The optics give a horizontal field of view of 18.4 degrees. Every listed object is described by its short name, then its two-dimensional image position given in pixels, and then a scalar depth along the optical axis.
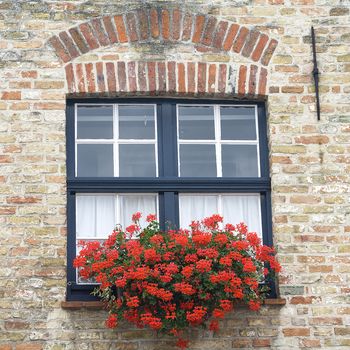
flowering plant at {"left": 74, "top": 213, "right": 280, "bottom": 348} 8.60
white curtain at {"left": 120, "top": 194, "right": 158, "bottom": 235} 9.49
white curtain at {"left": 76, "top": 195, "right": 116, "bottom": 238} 9.43
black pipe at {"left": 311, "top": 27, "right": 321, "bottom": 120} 9.68
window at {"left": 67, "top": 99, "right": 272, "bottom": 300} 9.48
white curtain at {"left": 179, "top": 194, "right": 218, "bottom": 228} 9.54
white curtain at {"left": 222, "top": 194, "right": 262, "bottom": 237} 9.61
